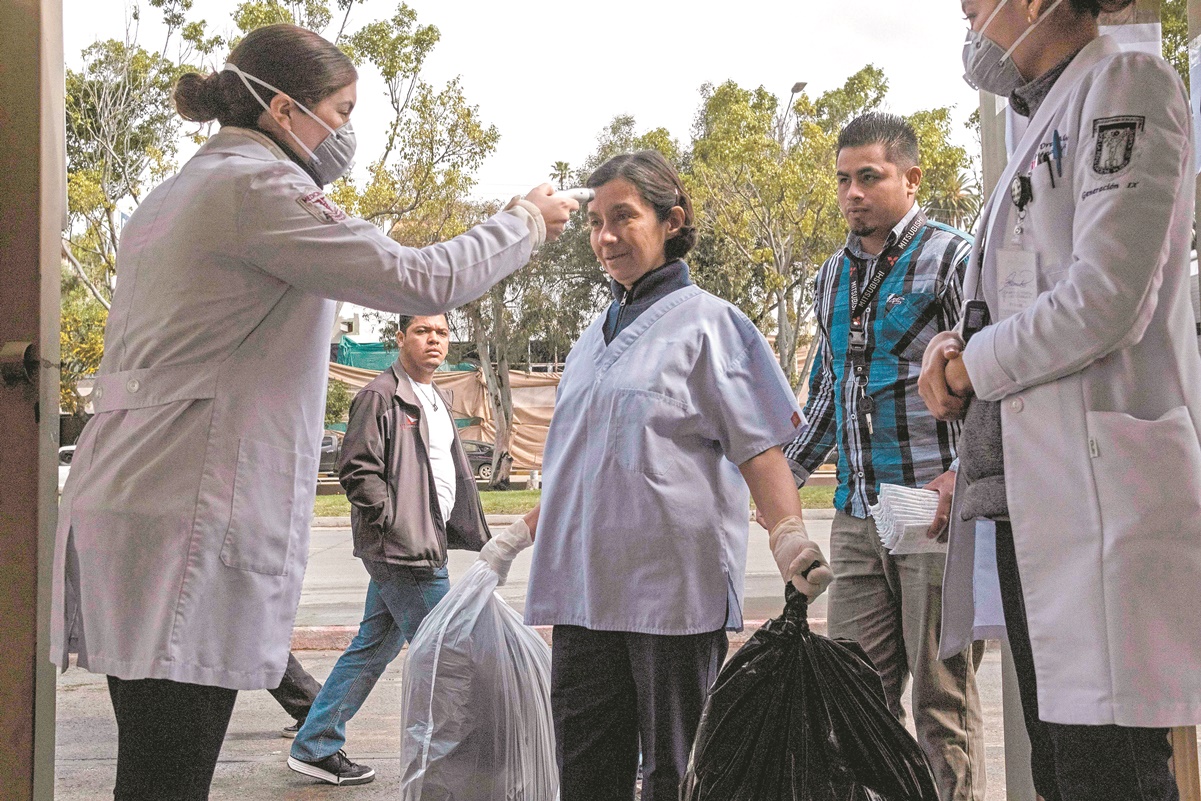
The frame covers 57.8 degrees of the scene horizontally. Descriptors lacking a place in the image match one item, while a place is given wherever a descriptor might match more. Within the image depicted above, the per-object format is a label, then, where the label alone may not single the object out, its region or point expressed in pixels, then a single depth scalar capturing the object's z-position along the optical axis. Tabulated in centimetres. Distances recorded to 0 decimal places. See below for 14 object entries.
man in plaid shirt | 292
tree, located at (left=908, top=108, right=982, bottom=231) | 2002
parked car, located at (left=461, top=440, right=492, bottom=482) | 2456
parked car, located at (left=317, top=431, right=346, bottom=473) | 2262
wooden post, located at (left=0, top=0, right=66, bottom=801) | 214
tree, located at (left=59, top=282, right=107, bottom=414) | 1884
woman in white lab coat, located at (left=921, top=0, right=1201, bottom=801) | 149
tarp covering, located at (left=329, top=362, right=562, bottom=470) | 2594
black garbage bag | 193
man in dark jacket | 428
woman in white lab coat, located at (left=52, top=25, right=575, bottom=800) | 185
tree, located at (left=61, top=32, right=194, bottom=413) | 1641
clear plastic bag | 308
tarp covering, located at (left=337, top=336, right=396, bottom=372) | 2938
